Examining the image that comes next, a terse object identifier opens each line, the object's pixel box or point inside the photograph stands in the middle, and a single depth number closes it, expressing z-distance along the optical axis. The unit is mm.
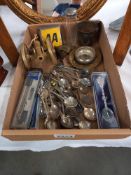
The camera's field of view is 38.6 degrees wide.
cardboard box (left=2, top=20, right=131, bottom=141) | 375
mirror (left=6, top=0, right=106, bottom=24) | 624
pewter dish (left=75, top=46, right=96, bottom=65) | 589
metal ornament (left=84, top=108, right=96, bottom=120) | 463
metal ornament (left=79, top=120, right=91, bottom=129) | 443
